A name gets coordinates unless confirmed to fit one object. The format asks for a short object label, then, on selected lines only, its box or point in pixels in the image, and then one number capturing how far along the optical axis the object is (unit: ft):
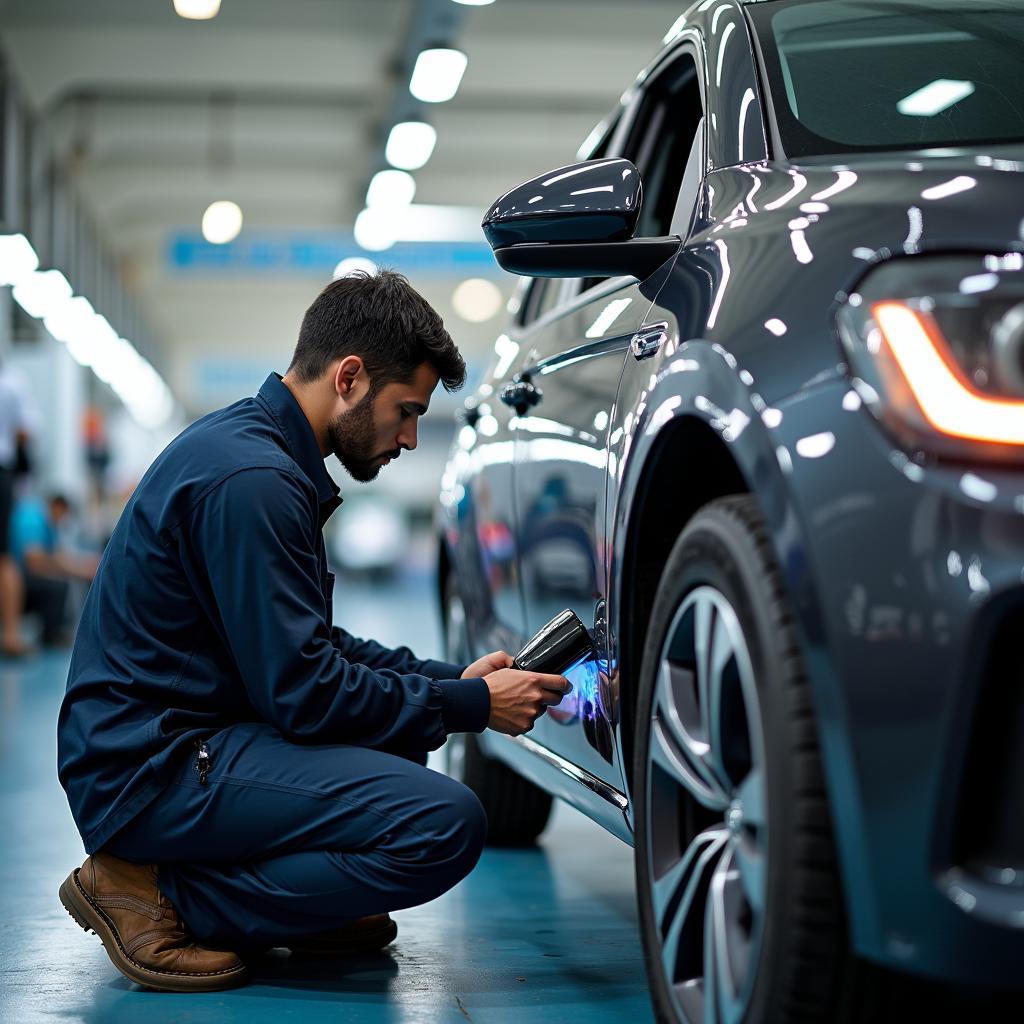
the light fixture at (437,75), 33.24
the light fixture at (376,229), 49.29
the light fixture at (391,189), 44.73
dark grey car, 4.48
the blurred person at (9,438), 28.63
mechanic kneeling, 7.83
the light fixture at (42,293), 44.91
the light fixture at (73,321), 51.88
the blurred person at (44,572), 37.06
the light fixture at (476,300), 93.25
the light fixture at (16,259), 38.21
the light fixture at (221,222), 55.88
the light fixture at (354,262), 55.26
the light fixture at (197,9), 35.01
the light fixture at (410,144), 39.34
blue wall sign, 54.90
